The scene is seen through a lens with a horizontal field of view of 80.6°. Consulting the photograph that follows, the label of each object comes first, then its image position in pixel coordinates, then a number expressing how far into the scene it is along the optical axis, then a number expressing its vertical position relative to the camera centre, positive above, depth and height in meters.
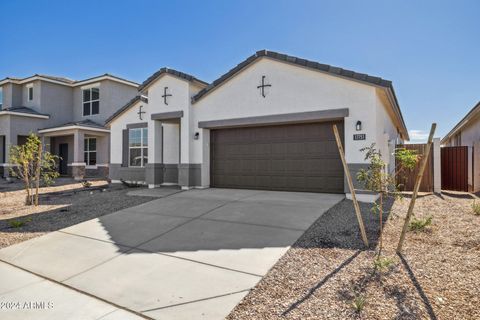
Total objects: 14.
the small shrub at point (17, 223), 6.94 -1.61
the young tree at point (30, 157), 9.58 +0.06
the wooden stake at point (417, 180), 4.17 -0.32
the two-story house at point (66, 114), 19.48 +3.35
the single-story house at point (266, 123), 8.78 +1.30
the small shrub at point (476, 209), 6.79 -1.20
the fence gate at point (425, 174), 10.68 -0.54
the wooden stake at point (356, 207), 4.61 -0.78
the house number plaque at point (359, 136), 8.51 +0.71
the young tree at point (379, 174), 4.38 -0.24
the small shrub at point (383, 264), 3.91 -1.46
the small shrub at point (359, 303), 3.00 -1.57
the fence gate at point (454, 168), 11.07 -0.32
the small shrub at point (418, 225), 5.57 -1.29
